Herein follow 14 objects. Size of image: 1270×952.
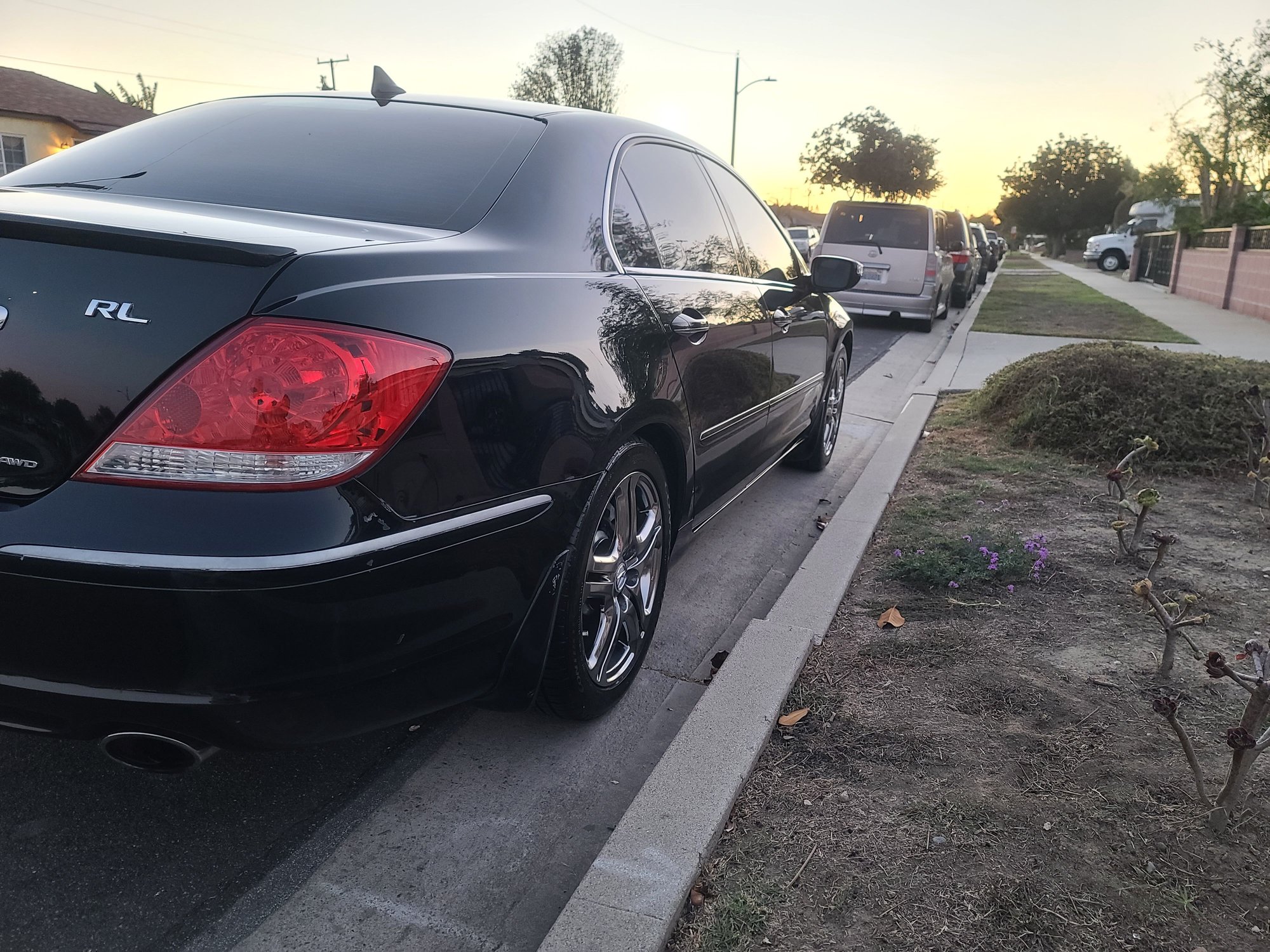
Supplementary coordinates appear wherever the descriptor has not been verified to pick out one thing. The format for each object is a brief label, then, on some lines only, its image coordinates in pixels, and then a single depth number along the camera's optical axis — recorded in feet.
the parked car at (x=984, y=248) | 97.04
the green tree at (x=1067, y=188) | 263.08
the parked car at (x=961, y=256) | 61.00
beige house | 115.24
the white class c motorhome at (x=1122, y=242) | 136.07
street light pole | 134.31
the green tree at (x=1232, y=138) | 72.33
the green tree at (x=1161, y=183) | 99.68
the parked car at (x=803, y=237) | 51.01
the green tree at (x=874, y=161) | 172.45
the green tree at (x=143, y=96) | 223.71
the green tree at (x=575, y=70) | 175.83
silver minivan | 47.14
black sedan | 5.79
